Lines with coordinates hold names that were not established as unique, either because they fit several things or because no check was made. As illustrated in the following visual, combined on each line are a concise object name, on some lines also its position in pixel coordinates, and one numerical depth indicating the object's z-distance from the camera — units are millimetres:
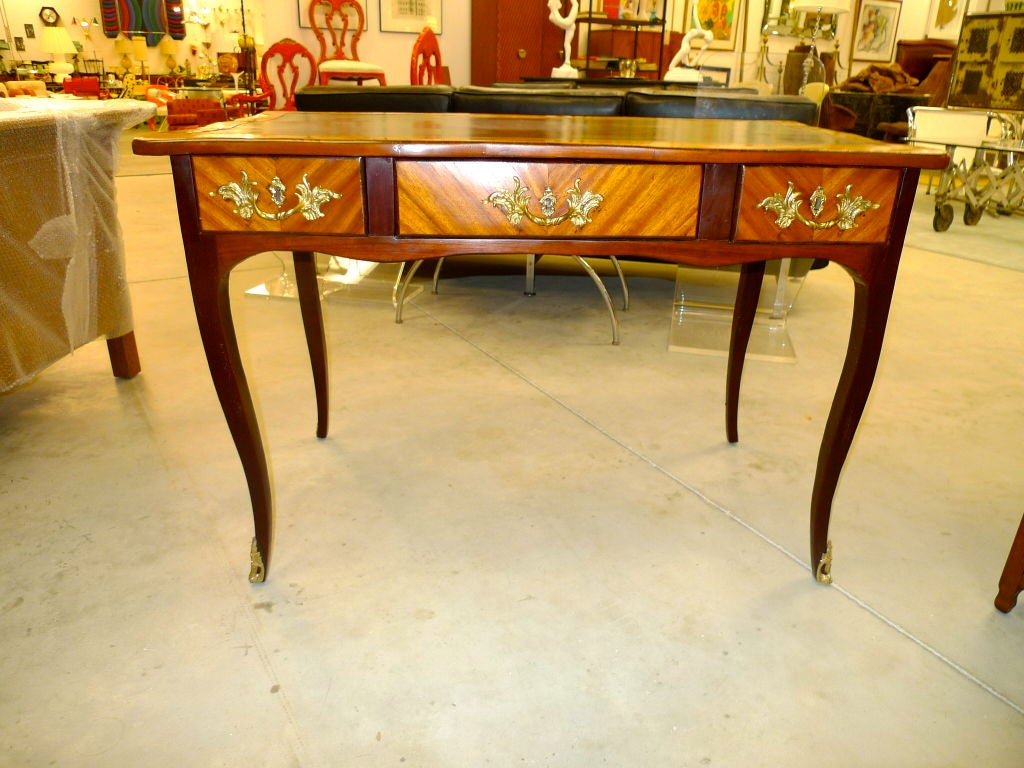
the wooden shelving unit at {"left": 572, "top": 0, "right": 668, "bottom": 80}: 7195
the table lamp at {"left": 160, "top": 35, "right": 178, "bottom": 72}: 13227
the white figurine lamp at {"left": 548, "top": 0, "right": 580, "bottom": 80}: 4699
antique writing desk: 921
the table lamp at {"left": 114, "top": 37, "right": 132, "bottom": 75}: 12789
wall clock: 12398
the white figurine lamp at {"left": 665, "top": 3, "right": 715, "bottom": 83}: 4614
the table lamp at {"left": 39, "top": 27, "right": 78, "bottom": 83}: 11828
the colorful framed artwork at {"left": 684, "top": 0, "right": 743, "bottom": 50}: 8758
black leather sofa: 2486
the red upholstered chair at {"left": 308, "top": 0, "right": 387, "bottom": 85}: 6465
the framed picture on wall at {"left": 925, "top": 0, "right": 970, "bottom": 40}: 9203
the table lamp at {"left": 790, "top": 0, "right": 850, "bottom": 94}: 5949
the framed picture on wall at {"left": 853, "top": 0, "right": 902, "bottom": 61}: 9312
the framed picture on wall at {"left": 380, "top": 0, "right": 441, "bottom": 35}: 6832
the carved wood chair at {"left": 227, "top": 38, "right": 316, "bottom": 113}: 5422
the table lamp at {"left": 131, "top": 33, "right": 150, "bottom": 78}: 12789
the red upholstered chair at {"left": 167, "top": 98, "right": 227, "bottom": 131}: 8180
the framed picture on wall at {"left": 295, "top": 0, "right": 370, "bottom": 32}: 6543
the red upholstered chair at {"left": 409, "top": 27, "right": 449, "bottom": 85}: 5198
